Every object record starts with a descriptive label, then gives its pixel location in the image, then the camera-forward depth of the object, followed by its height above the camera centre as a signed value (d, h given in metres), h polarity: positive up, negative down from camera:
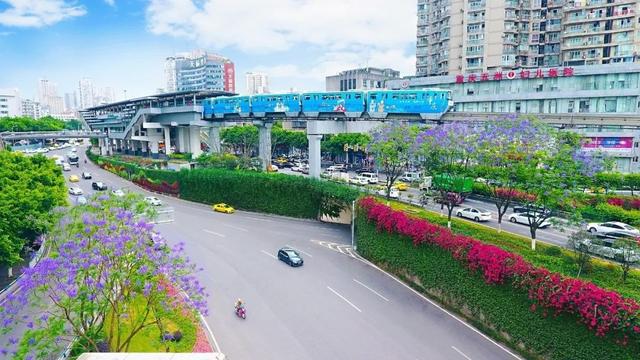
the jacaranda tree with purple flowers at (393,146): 32.84 -1.14
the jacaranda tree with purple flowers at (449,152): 28.14 -1.40
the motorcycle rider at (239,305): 21.73 -8.83
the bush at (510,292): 15.19 -7.00
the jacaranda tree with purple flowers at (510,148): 23.27 -0.98
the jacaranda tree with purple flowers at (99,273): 13.95 -4.90
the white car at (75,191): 51.15 -6.92
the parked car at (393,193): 39.03 -5.81
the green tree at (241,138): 83.75 -1.11
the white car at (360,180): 51.93 -5.97
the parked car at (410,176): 52.84 -5.61
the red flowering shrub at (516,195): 24.11 -4.59
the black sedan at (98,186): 53.75 -6.75
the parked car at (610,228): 25.75 -6.08
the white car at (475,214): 31.73 -6.30
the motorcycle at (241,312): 21.62 -9.16
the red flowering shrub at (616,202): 31.95 -5.45
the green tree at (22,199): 23.33 -3.98
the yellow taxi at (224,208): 44.50 -7.97
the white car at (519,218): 30.73 -6.44
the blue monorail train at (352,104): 39.56 +2.93
